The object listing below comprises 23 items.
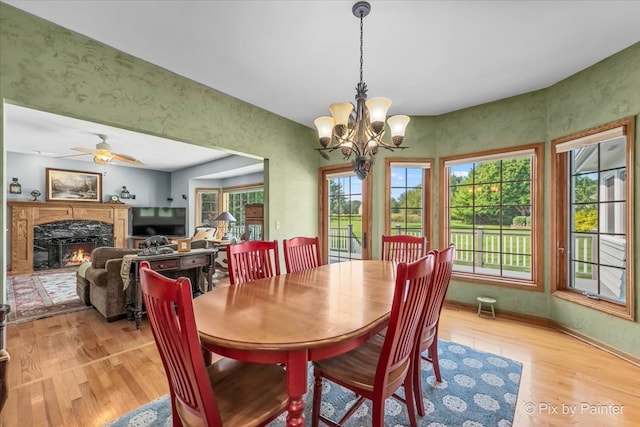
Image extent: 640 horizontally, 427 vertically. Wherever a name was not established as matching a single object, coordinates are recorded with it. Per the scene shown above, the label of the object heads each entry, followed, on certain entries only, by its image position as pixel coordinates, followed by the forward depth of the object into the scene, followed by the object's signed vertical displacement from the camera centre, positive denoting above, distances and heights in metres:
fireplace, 5.65 -0.26
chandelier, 1.95 +0.66
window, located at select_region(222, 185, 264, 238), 7.42 +0.41
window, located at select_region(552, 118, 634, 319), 2.47 -0.02
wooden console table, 3.10 -0.62
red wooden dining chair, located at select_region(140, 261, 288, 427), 0.91 -0.67
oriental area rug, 3.44 -1.23
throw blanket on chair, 3.12 -0.65
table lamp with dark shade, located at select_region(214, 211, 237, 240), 6.58 -0.26
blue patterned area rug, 1.67 -1.25
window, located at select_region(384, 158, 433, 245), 3.94 +0.23
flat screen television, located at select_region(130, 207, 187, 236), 7.53 -0.19
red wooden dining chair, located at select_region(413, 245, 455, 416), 1.57 -0.57
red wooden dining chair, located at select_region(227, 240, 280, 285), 2.02 -0.37
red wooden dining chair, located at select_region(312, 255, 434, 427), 1.20 -0.79
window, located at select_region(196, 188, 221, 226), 8.08 +0.29
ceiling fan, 4.42 +1.01
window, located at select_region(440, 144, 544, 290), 3.25 +0.00
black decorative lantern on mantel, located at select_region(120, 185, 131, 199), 7.43 +0.57
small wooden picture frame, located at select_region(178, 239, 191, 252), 3.54 -0.41
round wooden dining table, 1.07 -0.49
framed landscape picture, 6.25 +0.69
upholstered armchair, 3.17 -0.78
